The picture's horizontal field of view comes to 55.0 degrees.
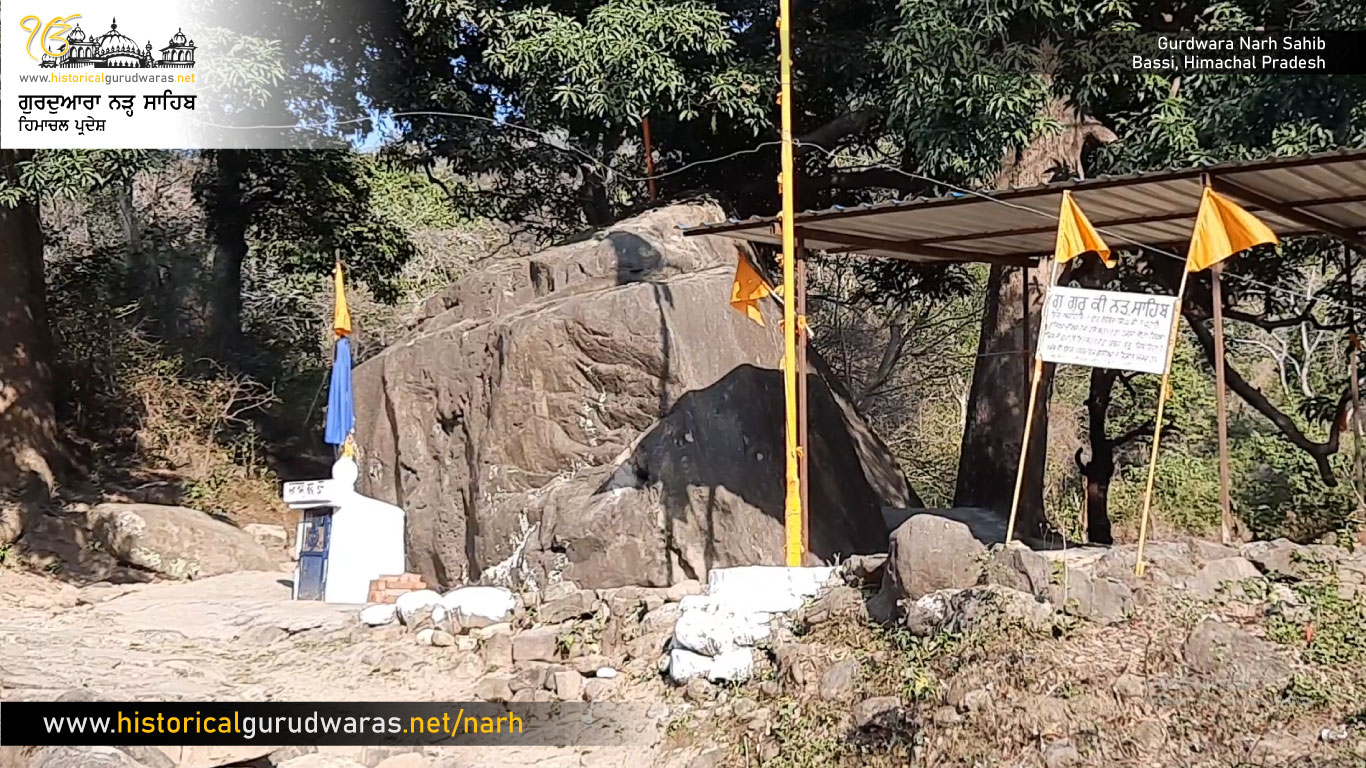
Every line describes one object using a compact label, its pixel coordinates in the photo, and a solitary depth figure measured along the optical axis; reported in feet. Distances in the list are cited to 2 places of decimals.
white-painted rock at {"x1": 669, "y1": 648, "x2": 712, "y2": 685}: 27.09
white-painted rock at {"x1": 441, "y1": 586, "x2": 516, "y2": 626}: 32.76
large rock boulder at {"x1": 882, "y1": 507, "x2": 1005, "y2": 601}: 24.93
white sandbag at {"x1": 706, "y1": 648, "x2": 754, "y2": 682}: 26.48
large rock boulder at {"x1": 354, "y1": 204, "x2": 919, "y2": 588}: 33.91
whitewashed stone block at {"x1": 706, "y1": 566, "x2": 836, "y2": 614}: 27.68
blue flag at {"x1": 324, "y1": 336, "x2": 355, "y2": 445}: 41.24
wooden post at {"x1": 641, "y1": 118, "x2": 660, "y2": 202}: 45.84
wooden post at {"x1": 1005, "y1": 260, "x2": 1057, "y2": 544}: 26.21
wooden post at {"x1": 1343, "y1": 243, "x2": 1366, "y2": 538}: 33.12
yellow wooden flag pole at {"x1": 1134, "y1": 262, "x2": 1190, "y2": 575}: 24.53
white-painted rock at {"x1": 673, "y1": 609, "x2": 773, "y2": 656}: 27.04
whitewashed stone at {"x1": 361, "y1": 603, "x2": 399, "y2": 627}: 34.32
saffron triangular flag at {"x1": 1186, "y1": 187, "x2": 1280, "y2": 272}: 25.66
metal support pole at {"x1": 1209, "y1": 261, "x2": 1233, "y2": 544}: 25.75
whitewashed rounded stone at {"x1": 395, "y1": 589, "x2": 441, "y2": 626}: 33.91
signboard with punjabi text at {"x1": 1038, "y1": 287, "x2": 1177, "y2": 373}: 25.94
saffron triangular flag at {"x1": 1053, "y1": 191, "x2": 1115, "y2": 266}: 26.71
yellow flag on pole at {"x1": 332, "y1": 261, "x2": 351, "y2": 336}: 42.78
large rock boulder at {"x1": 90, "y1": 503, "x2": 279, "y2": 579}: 46.11
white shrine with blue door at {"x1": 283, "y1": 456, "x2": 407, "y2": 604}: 39.47
